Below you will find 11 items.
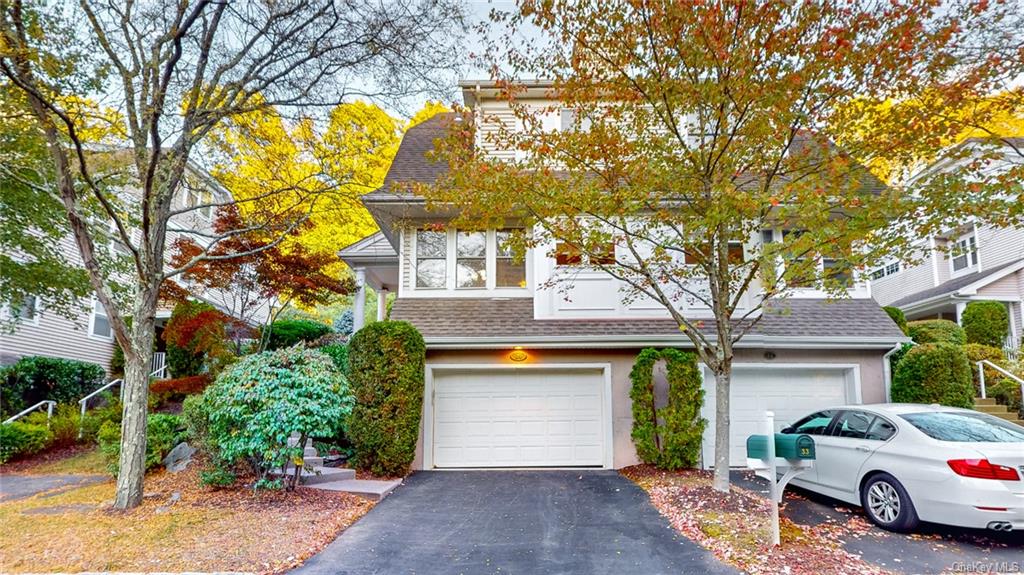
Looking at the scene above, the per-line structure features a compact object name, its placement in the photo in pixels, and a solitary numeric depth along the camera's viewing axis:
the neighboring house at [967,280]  13.21
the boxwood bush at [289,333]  13.39
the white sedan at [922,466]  4.77
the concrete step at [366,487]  7.01
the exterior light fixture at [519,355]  9.21
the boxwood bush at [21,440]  9.09
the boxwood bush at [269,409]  6.50
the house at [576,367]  9.06
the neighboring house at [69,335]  11.77
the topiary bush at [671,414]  8.27
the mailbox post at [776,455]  4.84
